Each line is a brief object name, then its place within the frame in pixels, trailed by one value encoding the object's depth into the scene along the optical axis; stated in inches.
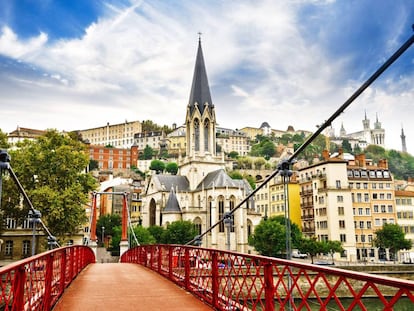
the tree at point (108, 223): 2539.4
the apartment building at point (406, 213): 2117.4
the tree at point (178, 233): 1913.1
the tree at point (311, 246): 1787.6
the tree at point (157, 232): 2018.9
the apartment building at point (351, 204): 2021.4
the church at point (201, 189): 2145.7
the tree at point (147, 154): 5352.9
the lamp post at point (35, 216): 540.6
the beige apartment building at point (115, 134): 6008.9
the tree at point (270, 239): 1750.7
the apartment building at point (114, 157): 4776.1
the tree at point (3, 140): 1209.8
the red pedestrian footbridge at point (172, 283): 153.9
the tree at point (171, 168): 4648.1
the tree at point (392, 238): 1851.6
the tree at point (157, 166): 4722.0
